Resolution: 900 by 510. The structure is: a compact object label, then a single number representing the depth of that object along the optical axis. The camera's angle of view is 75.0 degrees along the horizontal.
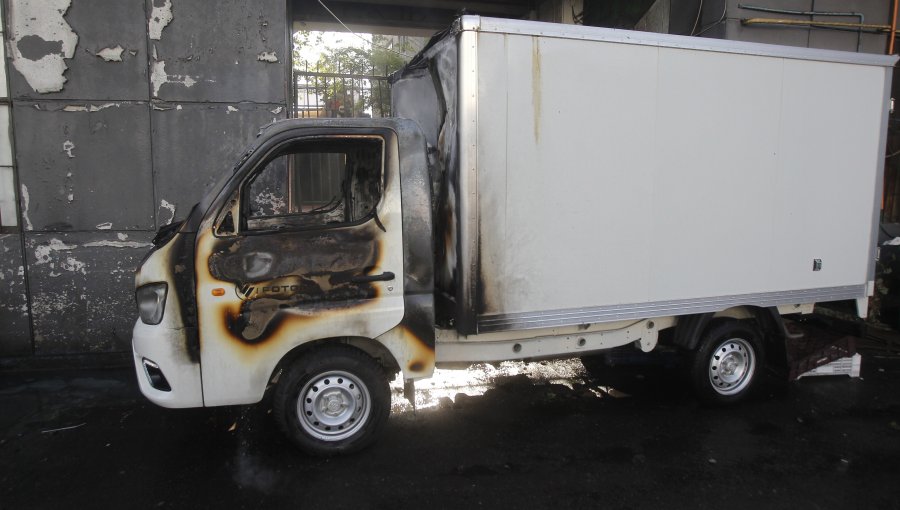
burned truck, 3.83
